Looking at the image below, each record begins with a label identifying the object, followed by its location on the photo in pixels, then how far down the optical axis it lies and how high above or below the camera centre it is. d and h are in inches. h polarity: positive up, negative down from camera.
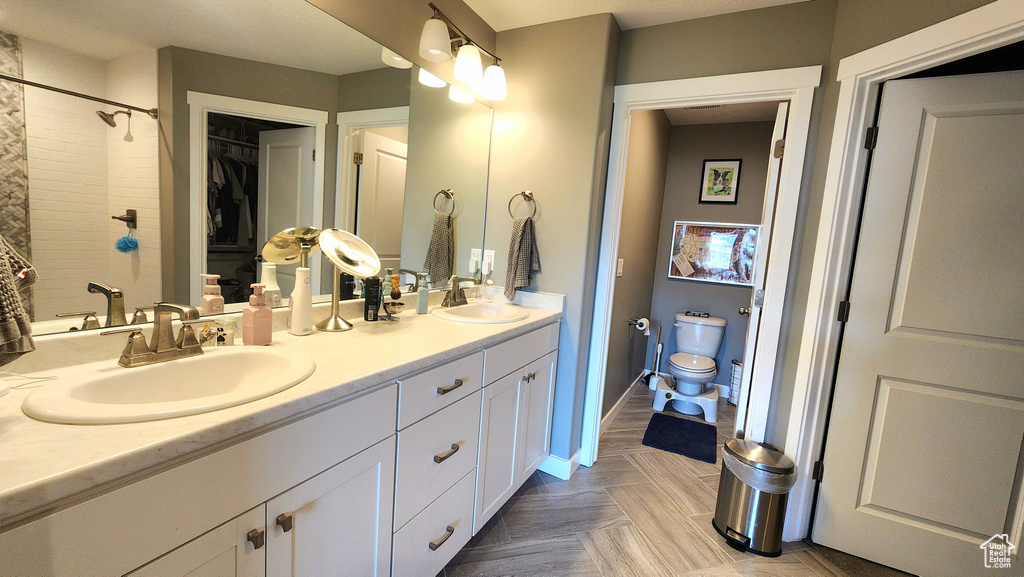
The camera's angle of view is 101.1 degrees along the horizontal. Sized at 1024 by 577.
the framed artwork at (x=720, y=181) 142.3 +26.7
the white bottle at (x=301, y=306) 54.6 -10.3
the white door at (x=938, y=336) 59.7 -8.9
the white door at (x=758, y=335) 76.5 -13.8
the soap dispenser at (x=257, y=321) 48.8 -11.4
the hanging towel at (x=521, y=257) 87.6 -2.8
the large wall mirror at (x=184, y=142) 36.9 +8.6
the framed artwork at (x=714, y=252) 142.2 +2.3
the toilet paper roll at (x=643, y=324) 125.4 -21.0
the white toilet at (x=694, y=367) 125.6 -32.6
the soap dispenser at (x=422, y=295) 76.2 -10.6
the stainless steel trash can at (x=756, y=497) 70.3 -39.6
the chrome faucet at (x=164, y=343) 39.3 -12.4
